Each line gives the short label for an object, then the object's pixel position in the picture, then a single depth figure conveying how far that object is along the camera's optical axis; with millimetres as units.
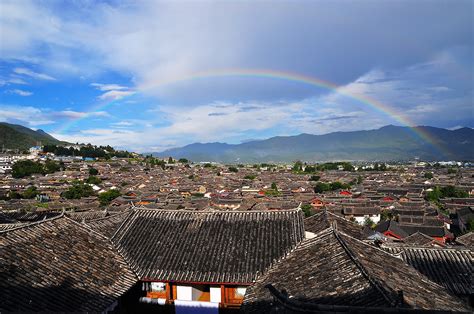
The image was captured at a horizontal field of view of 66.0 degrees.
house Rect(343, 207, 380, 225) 47219
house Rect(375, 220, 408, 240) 33225
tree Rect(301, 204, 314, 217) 43269
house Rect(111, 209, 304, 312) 10219
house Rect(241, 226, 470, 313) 6641
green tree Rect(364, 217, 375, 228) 43406
